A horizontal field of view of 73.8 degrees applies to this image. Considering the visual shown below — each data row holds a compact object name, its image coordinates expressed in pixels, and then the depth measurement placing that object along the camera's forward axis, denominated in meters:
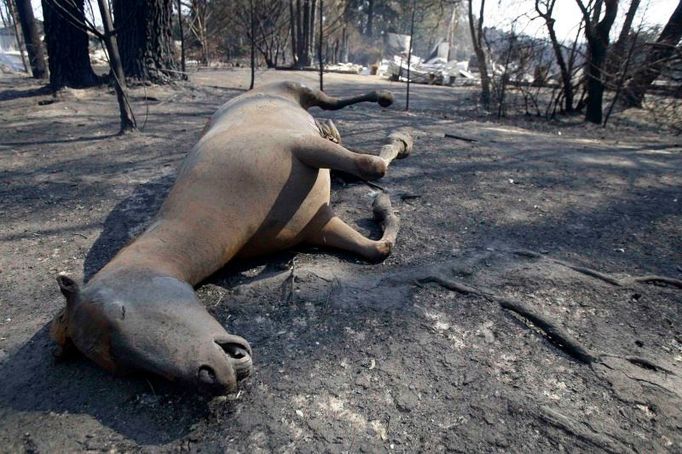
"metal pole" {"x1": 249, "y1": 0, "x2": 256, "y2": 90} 8.29
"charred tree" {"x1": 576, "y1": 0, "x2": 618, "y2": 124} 8.05
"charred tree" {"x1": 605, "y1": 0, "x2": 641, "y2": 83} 8.22
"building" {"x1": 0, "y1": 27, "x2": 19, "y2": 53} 24.67
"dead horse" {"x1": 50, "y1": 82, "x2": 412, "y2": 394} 1.43
